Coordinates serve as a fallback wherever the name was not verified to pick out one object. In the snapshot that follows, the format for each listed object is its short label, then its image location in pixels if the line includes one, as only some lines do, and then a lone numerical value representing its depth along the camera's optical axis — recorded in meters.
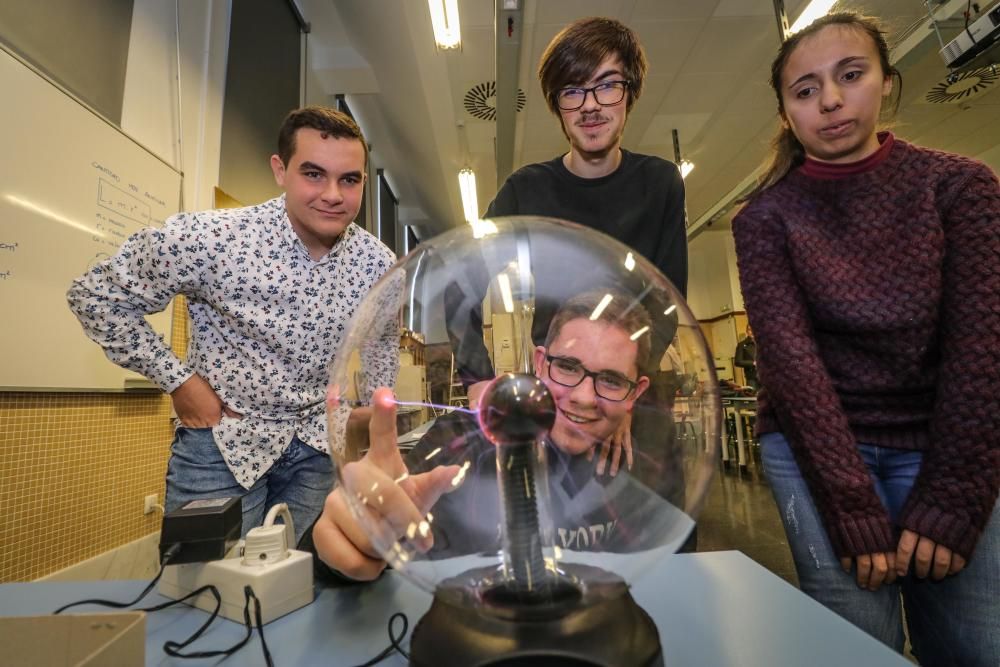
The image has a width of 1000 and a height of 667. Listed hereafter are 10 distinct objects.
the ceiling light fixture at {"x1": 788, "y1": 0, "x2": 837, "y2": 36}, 2.66
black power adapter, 0.54
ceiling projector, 2.13
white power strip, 0.49
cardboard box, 0.35
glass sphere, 0.37
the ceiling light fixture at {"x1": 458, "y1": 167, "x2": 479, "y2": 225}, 4.55
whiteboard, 1.31
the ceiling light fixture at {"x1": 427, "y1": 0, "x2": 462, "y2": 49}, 2.54
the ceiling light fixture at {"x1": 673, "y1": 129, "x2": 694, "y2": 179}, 4.51
